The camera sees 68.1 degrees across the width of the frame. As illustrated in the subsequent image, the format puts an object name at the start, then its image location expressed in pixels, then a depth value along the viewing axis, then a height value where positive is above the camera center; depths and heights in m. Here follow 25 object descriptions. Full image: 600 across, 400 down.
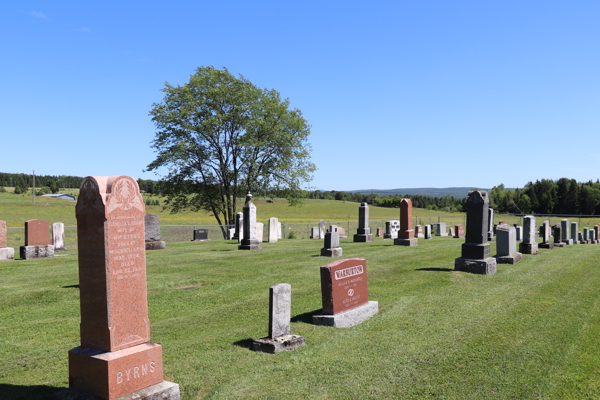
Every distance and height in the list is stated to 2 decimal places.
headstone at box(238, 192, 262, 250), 20.59 -1.23
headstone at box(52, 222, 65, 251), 20.56 -1.35
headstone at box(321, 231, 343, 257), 17.22 -1.68
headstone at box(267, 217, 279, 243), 25.66 -1.51
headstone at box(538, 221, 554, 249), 20.92 -1.92
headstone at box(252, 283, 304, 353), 6.77 -1.94
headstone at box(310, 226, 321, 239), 29.50 -1.98
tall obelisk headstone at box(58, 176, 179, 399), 4.67 -1.03
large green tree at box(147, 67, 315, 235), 33.50 +4.95
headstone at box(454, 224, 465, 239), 30.66 -2.17
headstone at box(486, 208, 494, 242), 25.88 -1.54
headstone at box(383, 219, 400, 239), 27.36 -1.81
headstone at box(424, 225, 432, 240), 28.41 -1.97
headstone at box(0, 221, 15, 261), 17.12 -1.53
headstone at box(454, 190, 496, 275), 13.52 -1.21
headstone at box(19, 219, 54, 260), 17.56 -1.34
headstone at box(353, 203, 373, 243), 24.38 -1.42
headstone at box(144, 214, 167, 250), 20.17 -1.24
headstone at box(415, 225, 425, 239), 29.47 -2.06
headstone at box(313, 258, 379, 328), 8.09 -1.75
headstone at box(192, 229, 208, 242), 27.97 -1.86
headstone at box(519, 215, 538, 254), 18.02 -1.48
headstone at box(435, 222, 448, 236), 34.03 -2.20
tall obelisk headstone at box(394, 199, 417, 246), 21.36 -1.23
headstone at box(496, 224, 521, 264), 15.34 -1.58
